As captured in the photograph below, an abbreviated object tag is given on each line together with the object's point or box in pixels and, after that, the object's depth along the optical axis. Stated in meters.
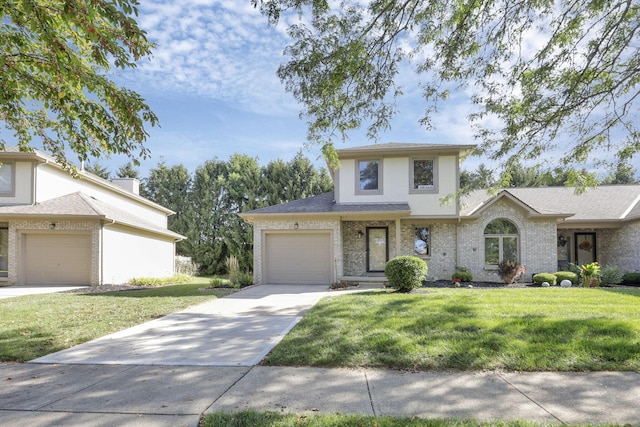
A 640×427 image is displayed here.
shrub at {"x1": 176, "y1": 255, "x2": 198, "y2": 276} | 22.94
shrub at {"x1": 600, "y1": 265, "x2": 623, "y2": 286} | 12.98
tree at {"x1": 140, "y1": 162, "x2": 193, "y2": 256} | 25.38
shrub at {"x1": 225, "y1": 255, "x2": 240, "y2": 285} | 13.52
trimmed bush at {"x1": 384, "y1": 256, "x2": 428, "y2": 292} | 10.46
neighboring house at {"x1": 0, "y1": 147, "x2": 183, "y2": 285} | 14.67
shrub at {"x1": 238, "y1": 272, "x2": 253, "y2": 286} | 13.82
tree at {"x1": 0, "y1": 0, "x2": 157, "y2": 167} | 4.66
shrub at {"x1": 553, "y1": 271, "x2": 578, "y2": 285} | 13.52
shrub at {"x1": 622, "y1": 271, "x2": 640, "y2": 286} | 13.08
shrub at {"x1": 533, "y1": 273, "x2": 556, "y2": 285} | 13.16
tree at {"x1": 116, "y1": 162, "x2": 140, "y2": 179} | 33.03
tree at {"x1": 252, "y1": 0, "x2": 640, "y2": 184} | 6.59
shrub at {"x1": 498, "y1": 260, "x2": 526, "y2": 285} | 13.57
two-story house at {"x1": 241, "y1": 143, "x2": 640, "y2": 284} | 14.52
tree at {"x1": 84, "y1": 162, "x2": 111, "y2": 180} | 33.78
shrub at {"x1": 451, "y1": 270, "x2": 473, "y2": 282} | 14.04
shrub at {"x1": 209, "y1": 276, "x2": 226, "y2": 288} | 13.64
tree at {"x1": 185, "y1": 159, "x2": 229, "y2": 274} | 23.42
